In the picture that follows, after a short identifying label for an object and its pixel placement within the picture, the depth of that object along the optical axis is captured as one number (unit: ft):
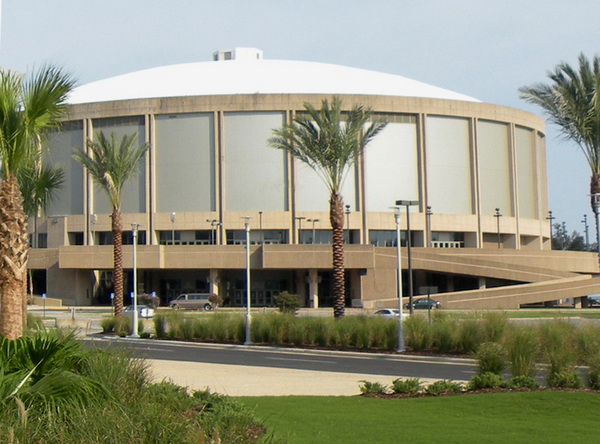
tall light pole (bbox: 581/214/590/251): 488.93
